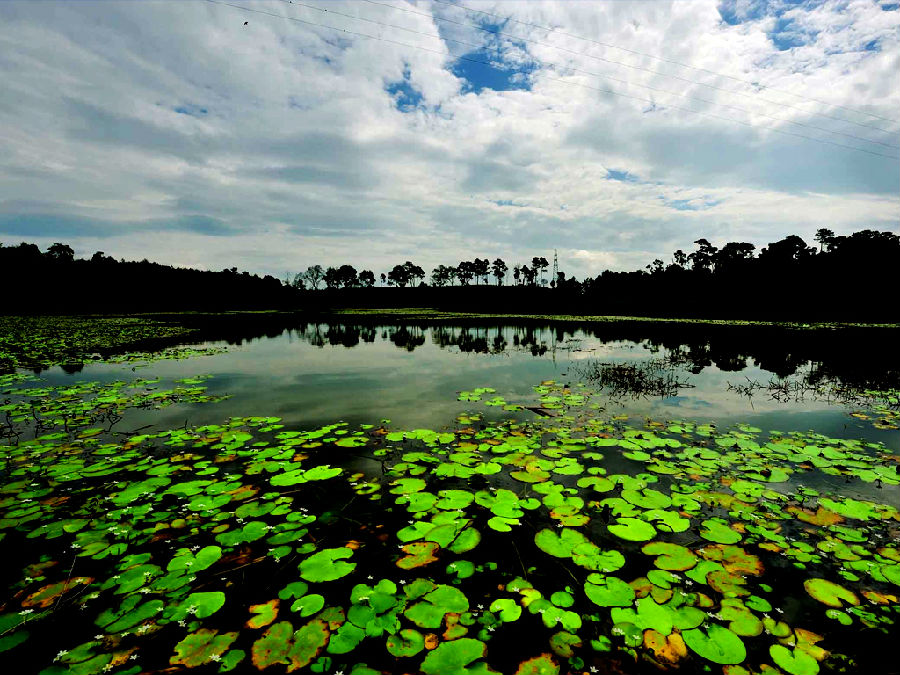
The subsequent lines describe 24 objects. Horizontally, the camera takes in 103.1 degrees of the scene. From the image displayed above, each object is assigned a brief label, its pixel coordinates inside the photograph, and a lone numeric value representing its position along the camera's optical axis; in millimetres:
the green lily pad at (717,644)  2697
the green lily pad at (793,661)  2645
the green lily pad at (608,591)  3215
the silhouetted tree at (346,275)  152625
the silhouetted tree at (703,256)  108462
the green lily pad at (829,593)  3285
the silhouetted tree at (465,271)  157750
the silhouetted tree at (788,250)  76919
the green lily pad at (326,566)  3521
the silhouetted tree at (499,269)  158375
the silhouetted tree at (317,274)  157000
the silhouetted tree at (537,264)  150375
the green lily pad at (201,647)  2660
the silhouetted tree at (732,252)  97212
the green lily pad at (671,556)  3699
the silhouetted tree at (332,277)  152750
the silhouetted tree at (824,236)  86125
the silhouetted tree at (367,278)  155875
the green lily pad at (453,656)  2625
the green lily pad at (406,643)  2723
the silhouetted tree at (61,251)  103988
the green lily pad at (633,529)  4164
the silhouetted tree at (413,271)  157625
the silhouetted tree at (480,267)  156500
